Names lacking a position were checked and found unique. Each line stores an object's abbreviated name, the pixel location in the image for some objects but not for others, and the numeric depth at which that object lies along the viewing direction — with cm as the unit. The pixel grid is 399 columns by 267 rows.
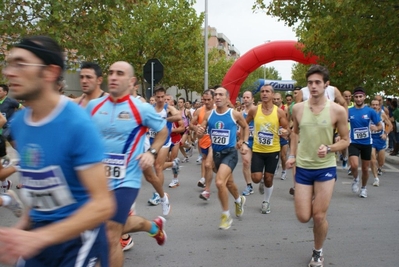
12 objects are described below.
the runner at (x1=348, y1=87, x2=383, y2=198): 929
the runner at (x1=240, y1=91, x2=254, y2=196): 930
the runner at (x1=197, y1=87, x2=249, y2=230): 691
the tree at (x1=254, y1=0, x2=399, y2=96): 1387
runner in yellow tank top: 779
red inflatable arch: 2322
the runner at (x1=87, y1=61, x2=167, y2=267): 419
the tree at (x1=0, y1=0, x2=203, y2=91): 1255
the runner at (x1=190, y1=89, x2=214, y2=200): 833
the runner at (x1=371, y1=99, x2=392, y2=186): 1070
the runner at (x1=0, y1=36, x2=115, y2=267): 205
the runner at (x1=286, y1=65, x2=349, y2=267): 496
